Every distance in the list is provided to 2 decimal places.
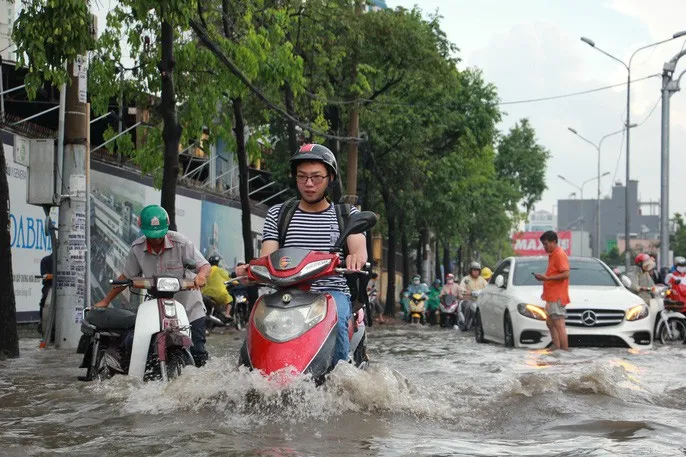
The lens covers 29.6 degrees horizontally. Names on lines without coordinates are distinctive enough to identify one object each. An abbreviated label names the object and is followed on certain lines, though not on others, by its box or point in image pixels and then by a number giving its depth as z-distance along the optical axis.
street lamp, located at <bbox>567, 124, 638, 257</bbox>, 77.19
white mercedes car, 16.62
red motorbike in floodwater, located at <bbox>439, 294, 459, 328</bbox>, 36.62
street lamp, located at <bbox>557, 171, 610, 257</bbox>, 92.26
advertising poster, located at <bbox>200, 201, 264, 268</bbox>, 35.25
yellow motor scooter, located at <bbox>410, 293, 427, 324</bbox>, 37.91
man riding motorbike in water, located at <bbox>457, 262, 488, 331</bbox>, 30.42
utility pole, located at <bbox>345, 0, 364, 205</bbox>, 33.72
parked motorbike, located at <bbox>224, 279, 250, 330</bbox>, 26.17
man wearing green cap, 9.62
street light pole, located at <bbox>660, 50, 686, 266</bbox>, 37.50
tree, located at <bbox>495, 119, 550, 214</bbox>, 77.19
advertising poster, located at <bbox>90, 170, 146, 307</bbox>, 25.36
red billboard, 111.26
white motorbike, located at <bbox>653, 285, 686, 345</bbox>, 20.81
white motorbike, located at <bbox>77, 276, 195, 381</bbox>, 8.85
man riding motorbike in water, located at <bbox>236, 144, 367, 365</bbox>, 7.73
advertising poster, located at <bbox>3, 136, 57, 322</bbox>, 21.86
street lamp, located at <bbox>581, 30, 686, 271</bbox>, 46.75
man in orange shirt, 15.95
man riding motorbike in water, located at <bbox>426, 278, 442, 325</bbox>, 39.78
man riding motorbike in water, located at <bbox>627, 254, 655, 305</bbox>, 21.94
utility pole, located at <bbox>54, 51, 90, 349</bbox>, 16.05
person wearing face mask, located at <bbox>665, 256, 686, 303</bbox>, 22.12
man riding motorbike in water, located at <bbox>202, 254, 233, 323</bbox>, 21.13
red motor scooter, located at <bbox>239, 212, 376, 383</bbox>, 7.34
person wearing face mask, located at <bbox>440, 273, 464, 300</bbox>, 37.22
